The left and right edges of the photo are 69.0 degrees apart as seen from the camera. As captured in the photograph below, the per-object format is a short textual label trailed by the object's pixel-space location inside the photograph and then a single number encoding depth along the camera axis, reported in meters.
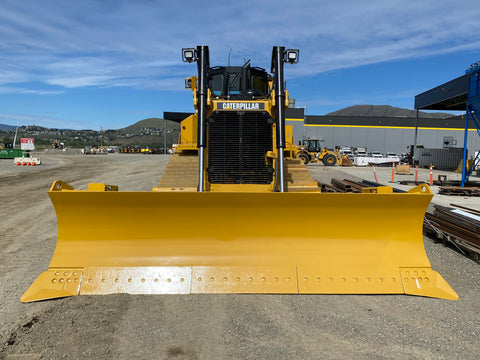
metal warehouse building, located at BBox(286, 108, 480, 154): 54.66
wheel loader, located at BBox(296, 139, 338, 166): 33.03
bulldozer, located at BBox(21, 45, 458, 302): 3.98
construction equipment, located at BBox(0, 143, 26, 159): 40.25
